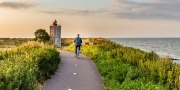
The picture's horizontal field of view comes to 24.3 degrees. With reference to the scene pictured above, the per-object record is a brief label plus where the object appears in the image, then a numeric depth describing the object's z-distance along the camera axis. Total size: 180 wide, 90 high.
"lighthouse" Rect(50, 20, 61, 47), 65.12
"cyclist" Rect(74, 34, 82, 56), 36.50
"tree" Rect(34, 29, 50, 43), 59.46
